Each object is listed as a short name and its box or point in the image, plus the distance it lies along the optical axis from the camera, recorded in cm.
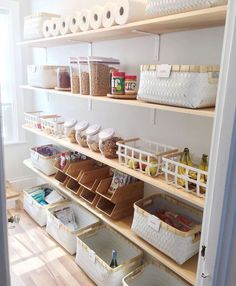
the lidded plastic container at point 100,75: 185
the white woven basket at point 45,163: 272
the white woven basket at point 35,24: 238
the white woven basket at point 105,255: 184
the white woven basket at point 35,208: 272
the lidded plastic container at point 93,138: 208
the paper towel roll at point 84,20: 183
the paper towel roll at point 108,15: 162
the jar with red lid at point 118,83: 173
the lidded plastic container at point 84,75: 197
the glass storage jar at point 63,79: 228
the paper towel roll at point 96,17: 172
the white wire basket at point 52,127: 253
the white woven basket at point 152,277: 180
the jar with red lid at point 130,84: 170
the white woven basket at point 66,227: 231
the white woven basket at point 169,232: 151
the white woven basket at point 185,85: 125
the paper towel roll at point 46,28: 226
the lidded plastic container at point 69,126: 238
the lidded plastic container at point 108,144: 193
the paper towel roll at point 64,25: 204
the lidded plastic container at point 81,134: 221
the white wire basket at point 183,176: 136
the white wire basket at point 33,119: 278
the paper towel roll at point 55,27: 215
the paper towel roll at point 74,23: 193
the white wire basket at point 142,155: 161
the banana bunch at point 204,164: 147
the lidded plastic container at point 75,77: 207
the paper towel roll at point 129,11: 151
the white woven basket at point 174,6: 117
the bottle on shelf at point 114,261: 194
